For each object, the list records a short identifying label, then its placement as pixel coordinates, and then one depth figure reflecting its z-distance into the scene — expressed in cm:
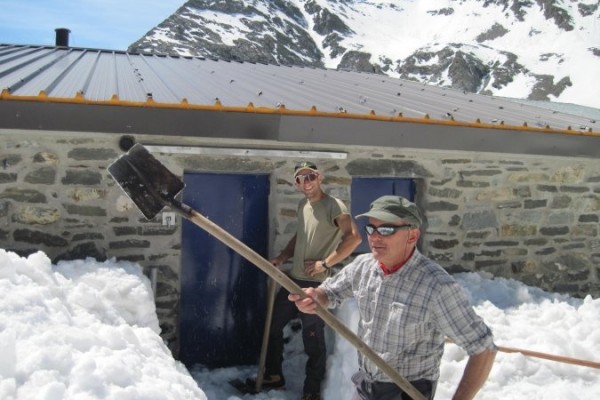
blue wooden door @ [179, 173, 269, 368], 530
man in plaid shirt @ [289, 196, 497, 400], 231
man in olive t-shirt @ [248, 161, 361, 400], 434
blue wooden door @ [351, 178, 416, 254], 564
